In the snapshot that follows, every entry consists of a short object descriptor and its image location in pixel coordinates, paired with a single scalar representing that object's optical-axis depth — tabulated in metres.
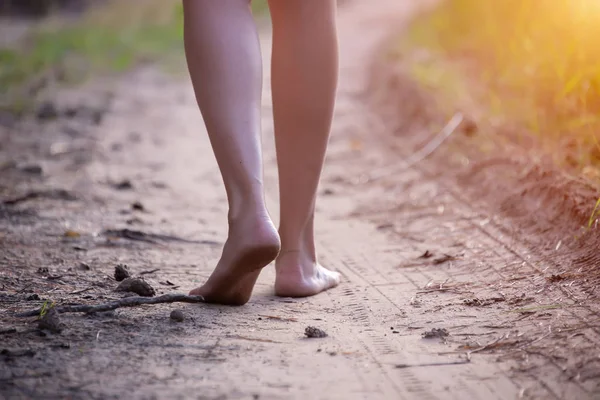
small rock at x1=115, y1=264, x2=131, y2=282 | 2.89
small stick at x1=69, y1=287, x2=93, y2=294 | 2.82
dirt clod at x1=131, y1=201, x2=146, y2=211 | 3.35
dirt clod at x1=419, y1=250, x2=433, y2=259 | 3.06
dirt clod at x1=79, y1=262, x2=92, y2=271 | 2.95
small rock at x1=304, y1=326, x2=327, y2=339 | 2.69
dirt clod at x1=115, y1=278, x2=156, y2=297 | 2.81
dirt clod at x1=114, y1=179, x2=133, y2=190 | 3.52
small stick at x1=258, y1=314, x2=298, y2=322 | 2.77
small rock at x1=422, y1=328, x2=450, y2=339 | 2.69
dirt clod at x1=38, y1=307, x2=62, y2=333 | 2.64
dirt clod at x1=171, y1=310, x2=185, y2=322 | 2.71
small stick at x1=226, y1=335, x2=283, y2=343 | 2.68
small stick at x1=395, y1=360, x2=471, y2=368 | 2.61
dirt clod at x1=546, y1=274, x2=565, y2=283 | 2.85
